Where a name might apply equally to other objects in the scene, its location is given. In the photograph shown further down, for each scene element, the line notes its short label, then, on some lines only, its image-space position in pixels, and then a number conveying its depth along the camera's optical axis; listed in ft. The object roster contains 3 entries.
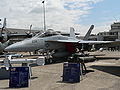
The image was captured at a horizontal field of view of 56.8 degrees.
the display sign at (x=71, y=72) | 18.89
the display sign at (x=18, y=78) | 16.80
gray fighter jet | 33.95
